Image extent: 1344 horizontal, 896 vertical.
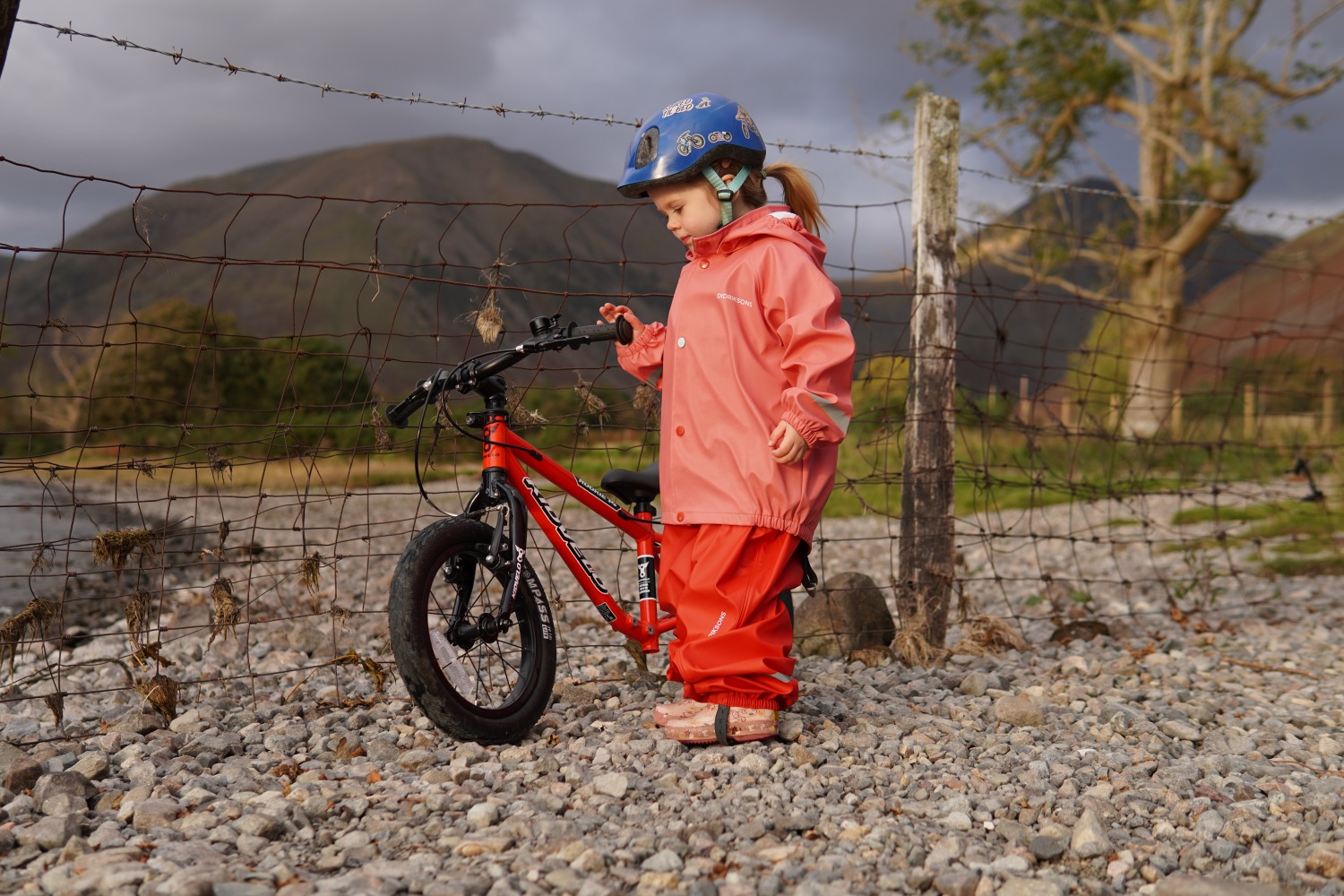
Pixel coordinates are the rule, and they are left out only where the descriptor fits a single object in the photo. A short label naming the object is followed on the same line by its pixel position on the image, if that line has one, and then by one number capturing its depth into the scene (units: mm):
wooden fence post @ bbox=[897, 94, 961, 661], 4730
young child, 3203
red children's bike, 3035
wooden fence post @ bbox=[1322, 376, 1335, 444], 14414
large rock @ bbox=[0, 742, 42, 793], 2900
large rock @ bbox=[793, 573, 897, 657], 4707
